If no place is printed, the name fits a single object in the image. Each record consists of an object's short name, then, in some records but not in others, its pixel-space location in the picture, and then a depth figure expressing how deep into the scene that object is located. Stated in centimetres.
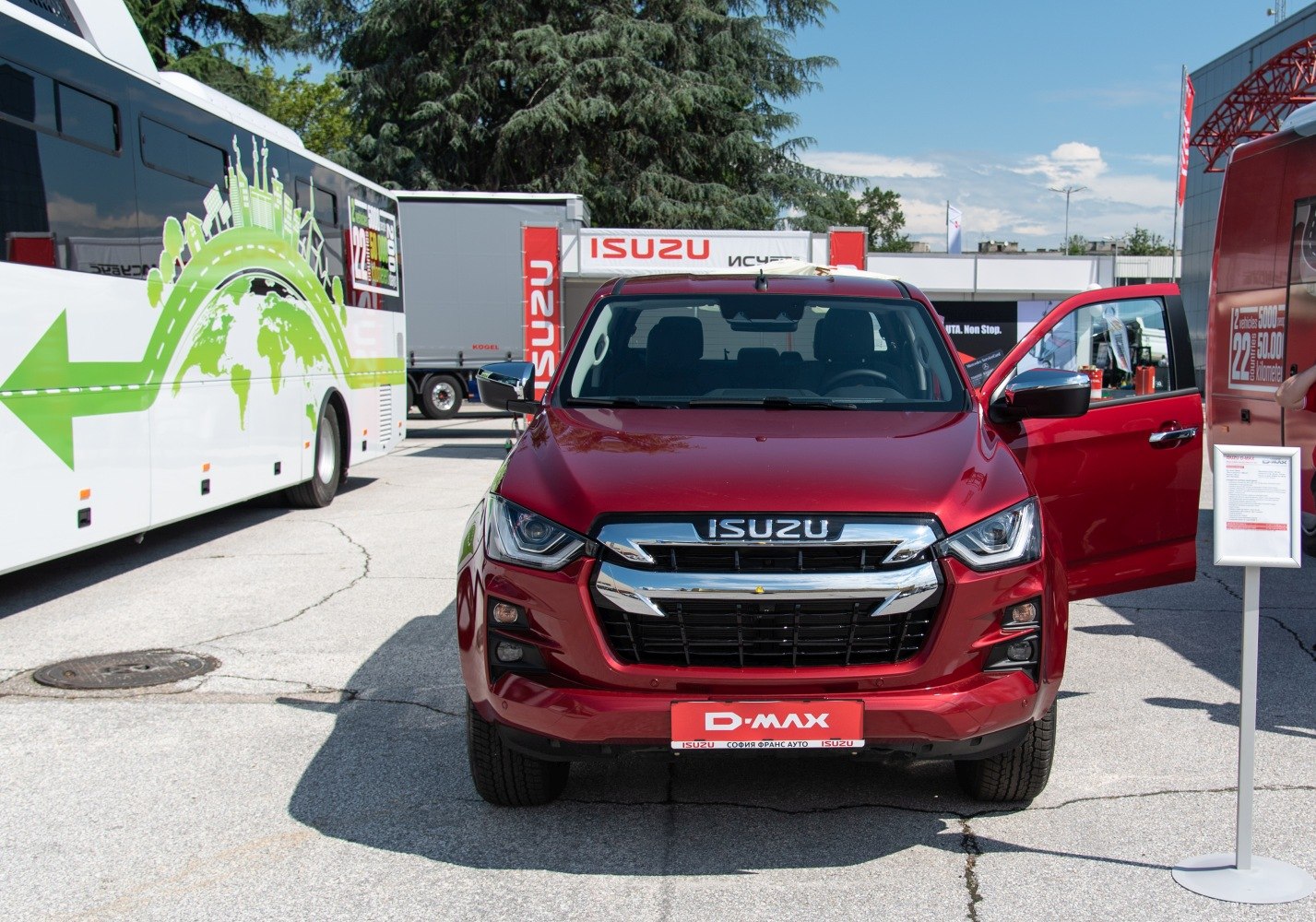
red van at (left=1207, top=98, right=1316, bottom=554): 794
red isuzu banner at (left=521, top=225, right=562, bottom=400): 1877
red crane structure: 2827
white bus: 720
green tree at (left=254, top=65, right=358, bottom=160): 4791
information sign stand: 363
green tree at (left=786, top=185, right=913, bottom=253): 11100
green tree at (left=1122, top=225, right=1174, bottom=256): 11200
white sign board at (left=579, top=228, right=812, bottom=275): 1994
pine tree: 3497
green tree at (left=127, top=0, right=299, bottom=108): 3123
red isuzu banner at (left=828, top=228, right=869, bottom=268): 1969
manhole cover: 597
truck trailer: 2319
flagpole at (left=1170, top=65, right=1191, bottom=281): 3589
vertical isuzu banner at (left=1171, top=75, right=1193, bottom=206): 3631
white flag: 4369
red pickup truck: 363
